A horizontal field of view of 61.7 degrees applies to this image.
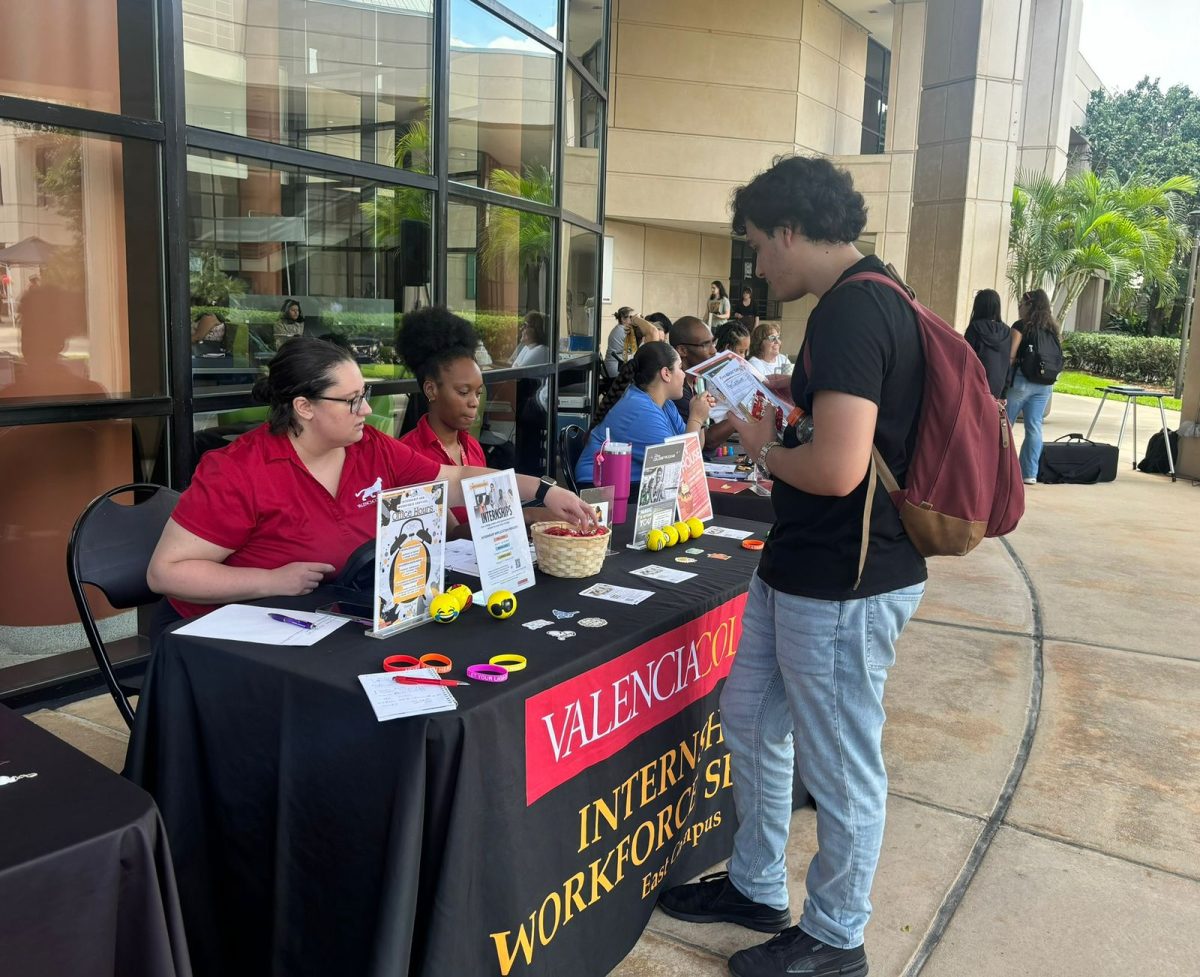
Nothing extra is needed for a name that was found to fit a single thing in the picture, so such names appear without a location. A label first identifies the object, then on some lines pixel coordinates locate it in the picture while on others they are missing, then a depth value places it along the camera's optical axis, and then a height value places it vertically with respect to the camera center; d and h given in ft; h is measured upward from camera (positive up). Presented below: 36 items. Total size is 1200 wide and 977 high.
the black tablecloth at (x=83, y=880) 4.09 -2.43
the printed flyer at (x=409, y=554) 6.30 -1.59
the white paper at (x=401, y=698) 5.57 -2.19
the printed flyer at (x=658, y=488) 9.11 -1.57
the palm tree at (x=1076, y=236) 59.62 +5.72
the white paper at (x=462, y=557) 8.19 -2.05
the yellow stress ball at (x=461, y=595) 7.09 -2.01
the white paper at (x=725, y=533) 10.19 -2.15
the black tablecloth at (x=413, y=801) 5.62 -3.03
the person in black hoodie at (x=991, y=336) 28.12 -0.21
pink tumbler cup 9.80 -1.47
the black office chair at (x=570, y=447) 15.03 -2.01
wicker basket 8.11 -1.93
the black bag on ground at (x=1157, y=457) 33.12 -4.01
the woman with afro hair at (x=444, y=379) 10.97 -0.77
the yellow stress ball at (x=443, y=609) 6.93 -2.04
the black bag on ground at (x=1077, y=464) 31.14 -4.05
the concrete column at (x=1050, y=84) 64.75 +16.00
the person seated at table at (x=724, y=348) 16.22 -0.69
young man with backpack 6.28 -1.39
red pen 5.93 -2.18
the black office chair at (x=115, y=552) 8.17 -2.17
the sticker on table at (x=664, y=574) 8.48 -2.16
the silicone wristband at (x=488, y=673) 6.07 -2.17
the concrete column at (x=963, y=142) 34.68 +6.61
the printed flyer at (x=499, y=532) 7.24 -1.63
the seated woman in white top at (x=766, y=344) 23.68 -0.56
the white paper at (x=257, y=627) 6.53 -2.14
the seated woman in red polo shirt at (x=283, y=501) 7.48 -1.55
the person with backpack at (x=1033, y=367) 29.40 -1.05
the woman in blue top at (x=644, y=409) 13.80 -1.27
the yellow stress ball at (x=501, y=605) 7.13 -2.06
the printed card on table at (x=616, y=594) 7.79 -2.16
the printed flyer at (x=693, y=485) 9.85 -1.67
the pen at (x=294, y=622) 6.77 -2.14
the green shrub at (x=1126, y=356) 83.56 -1.92
